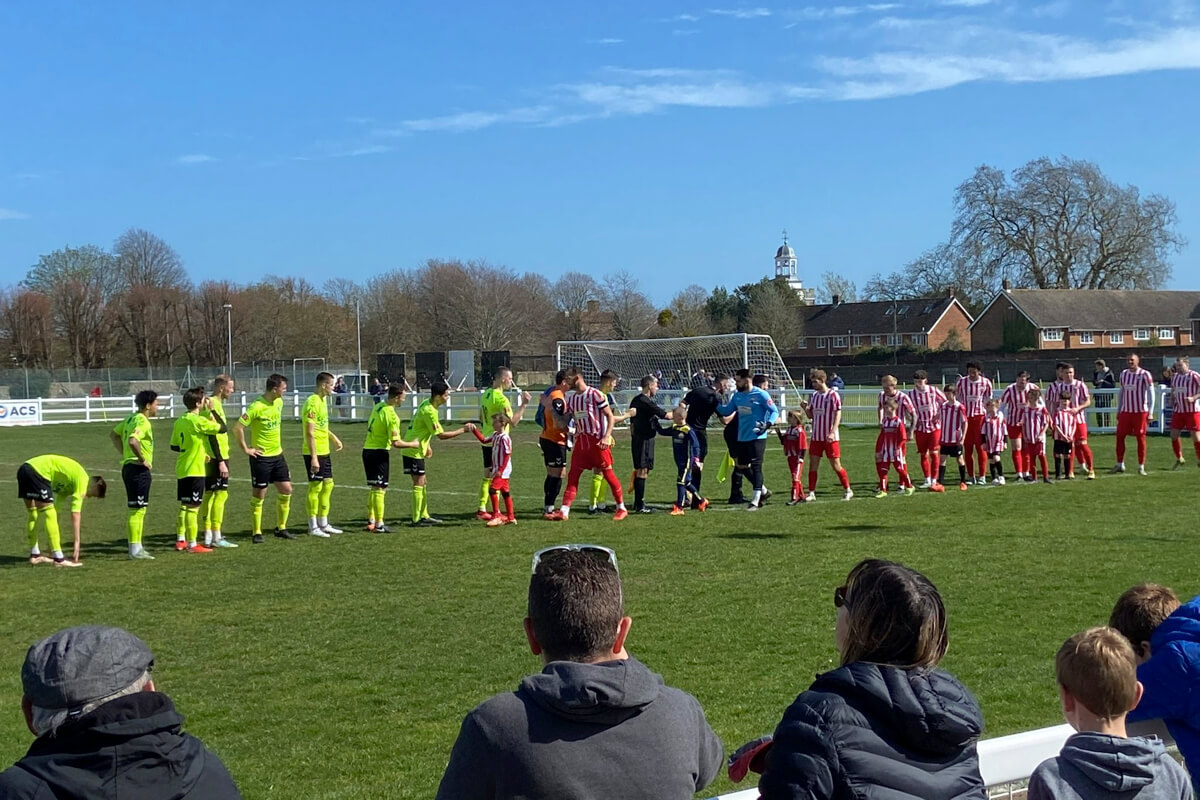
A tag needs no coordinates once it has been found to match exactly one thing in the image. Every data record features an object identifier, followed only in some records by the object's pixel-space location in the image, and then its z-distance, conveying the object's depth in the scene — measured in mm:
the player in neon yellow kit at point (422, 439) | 15414
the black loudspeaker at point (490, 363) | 57594
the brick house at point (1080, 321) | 73375
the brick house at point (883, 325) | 85750
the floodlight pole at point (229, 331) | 70919
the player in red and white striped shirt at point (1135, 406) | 19609
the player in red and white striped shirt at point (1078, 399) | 19438
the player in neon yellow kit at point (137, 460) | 12891
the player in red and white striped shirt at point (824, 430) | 16828
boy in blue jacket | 3529
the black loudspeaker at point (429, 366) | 61938
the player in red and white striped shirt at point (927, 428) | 18547
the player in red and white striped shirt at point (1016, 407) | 19673
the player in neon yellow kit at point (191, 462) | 13258
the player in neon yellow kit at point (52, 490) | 12109
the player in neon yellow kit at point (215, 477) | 13508
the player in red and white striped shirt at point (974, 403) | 19422
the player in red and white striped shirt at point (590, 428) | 15203
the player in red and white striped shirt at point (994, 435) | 19281
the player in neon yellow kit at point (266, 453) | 14102
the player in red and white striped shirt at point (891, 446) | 17594
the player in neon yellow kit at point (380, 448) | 14797
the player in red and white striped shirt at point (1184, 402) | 19438
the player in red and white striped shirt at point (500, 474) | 15125
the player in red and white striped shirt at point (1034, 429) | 19328
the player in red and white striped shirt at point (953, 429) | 19094
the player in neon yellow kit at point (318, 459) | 14551
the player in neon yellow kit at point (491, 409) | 15711
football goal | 38375
